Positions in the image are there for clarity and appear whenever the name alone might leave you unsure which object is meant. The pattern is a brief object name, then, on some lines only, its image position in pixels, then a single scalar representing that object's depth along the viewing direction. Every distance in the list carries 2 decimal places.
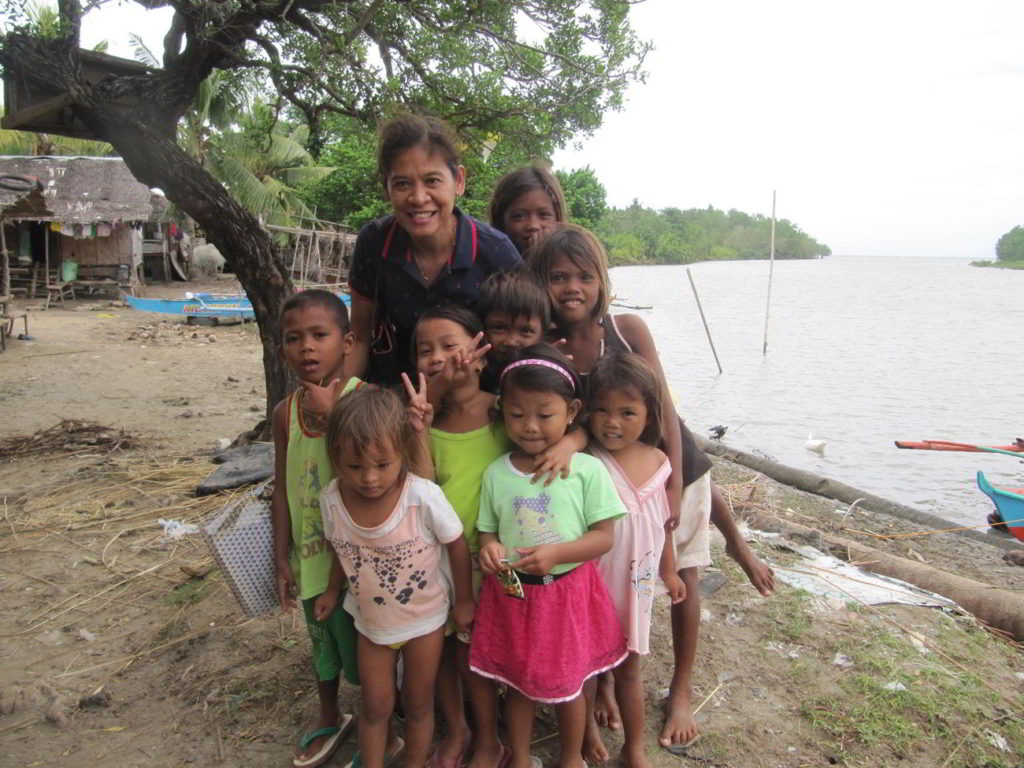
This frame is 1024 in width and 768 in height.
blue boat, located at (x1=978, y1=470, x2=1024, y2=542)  7.24
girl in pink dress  2.10
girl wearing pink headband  1.94
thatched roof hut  16.58
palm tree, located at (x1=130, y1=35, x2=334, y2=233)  15.82
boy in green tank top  2.17
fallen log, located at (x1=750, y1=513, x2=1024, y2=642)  4.07
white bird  10.82
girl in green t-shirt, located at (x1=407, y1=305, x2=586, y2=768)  2.04
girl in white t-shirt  1.91
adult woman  2.21
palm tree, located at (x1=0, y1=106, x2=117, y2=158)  19.91
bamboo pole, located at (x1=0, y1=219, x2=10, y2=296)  15.49
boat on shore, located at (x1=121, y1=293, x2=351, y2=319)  16.12
